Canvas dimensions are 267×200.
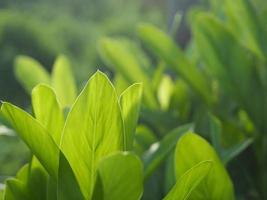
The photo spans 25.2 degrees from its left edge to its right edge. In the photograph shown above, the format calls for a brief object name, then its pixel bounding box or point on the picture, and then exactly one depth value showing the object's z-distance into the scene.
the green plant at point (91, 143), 0.65
